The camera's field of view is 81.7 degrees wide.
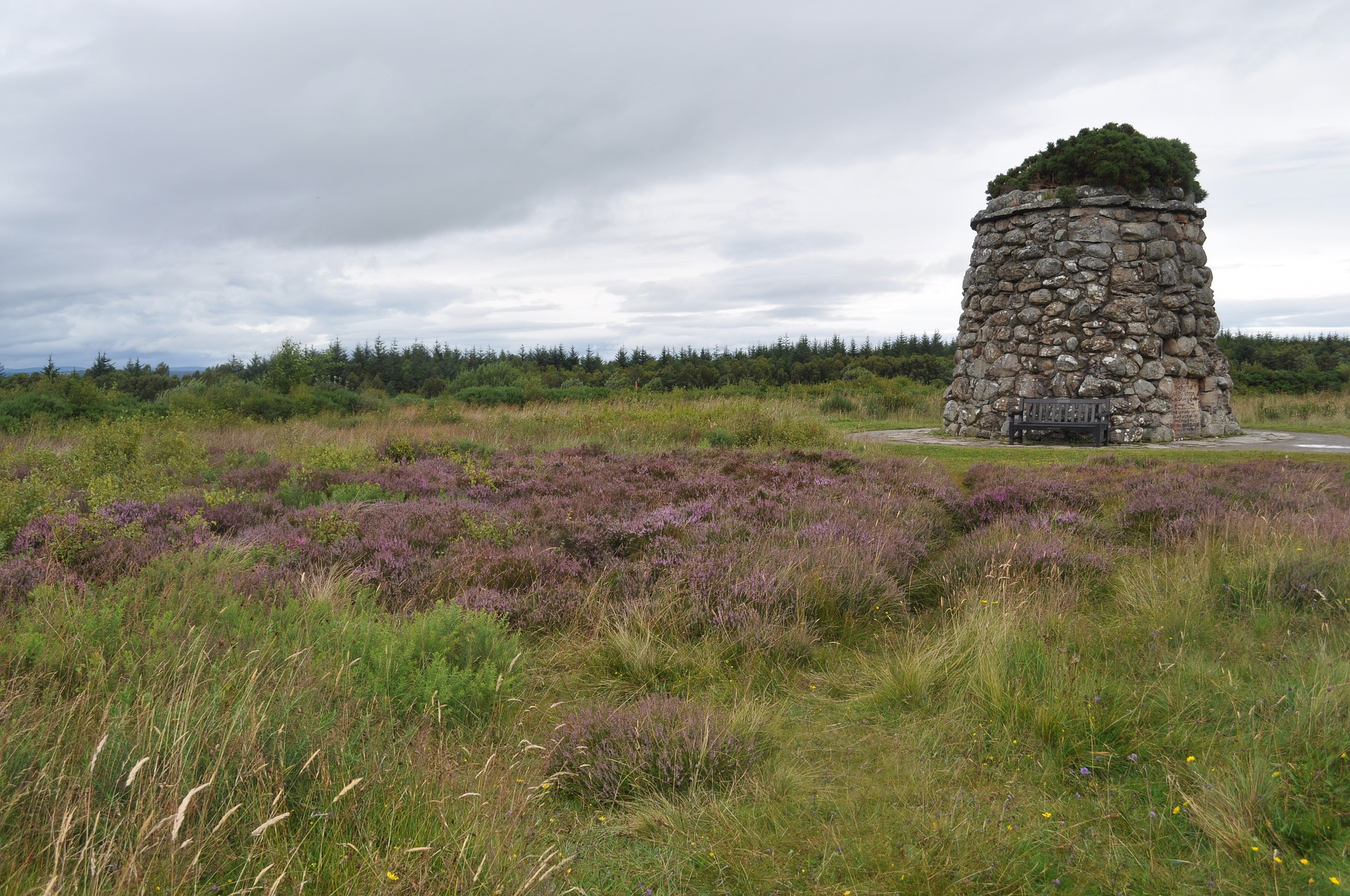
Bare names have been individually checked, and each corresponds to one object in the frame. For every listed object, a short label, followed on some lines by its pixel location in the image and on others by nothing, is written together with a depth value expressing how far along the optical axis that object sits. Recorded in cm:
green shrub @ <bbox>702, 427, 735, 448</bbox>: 1302
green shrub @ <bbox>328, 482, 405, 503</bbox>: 770
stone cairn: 1461
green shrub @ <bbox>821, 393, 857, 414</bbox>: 2428
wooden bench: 1414
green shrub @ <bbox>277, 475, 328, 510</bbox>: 773
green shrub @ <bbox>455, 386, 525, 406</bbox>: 2870
